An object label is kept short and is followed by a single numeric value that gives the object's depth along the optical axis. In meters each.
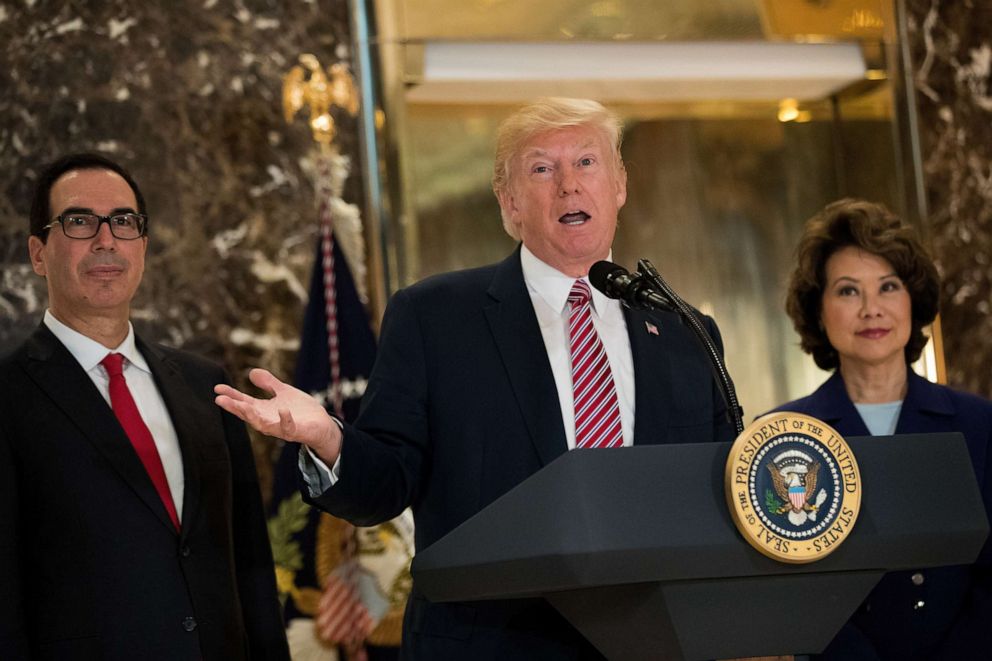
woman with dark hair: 6.07
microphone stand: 4.05
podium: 3.40
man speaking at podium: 4.49
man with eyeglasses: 5.31
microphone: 4.20
